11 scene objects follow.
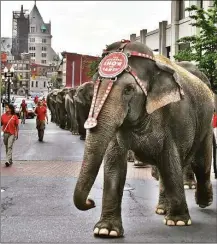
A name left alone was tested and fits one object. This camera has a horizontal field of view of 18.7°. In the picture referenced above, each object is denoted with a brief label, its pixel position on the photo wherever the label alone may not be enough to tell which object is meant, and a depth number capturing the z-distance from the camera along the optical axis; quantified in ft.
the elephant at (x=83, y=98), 77.15
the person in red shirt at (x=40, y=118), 84.60
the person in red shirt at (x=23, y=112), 137.24
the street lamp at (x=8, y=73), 144.06
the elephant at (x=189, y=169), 32.45
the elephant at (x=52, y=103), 147.49
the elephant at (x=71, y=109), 105.91
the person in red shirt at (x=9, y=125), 54.24
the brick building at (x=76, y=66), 268.62
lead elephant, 20.79
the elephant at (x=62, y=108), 129.18
